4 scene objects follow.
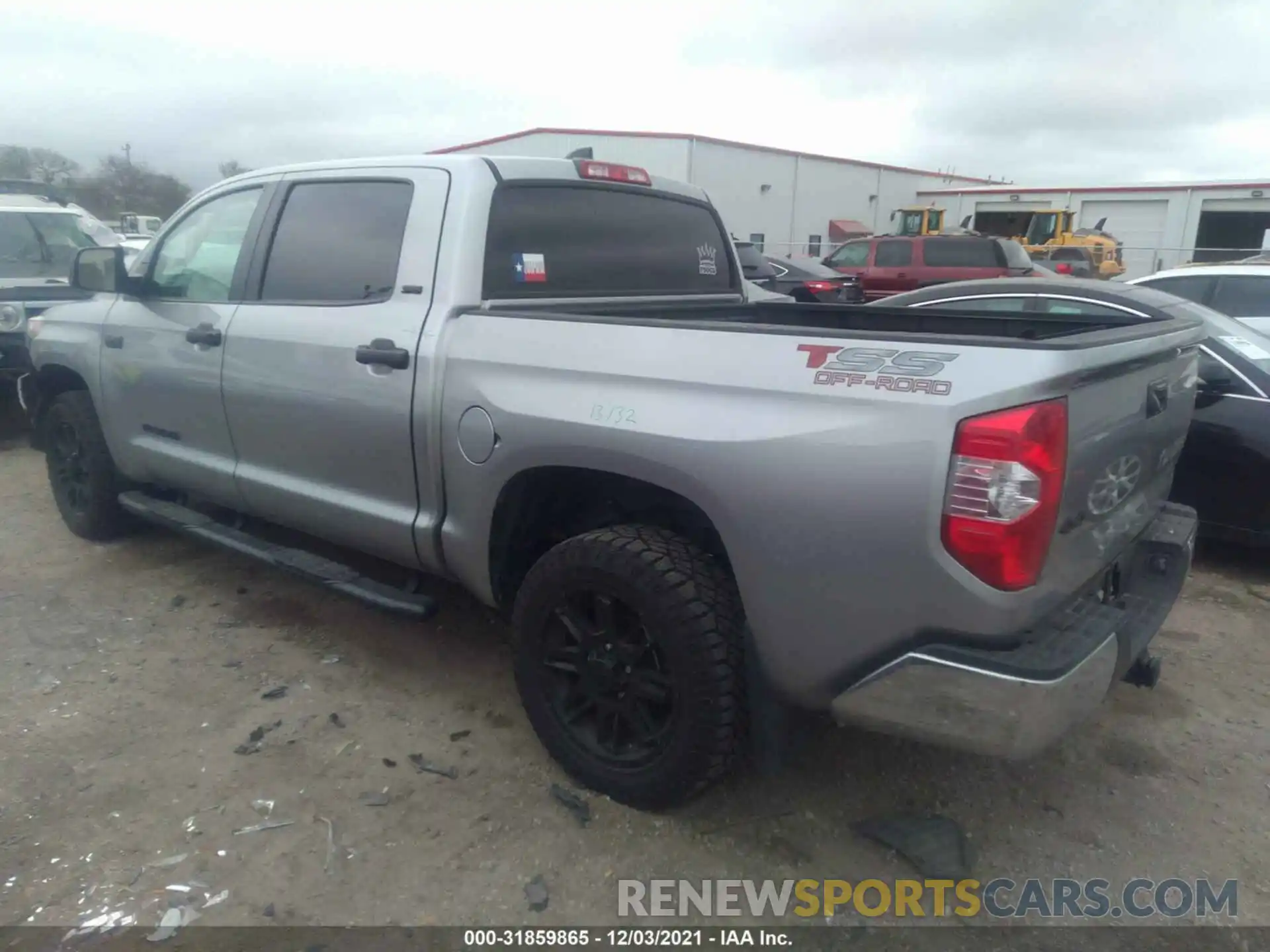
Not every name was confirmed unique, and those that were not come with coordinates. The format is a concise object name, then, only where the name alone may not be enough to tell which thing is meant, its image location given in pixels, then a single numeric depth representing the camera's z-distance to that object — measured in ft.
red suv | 52.90
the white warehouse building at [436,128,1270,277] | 98.27
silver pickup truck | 7.02
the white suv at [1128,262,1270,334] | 22.70
